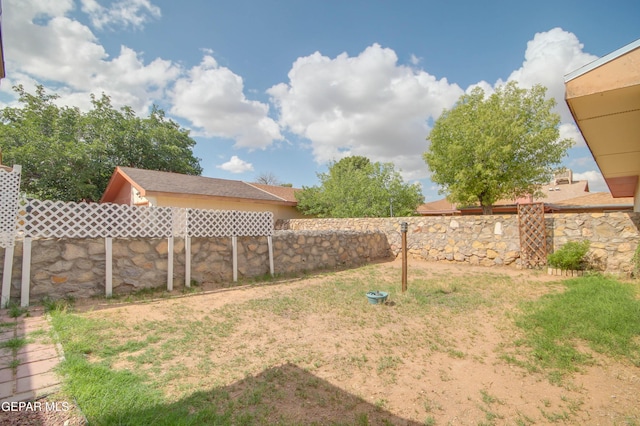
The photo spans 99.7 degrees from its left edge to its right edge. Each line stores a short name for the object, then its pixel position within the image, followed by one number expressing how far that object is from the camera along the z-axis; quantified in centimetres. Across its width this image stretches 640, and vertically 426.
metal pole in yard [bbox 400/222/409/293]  533
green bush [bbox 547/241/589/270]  673
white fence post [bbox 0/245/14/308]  398
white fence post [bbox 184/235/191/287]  577
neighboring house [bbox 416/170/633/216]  1589
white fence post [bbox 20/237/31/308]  412
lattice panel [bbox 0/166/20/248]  406
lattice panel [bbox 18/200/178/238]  431
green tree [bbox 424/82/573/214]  1298
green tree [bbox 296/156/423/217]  1661
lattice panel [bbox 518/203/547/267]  771
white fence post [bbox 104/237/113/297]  483
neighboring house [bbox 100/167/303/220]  1138
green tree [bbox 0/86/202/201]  1476
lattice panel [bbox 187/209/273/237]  592
